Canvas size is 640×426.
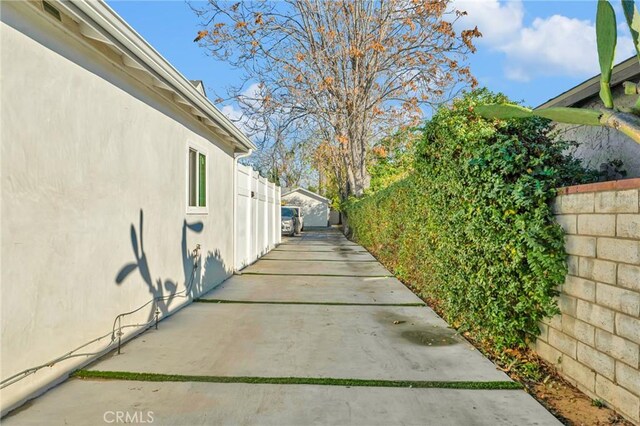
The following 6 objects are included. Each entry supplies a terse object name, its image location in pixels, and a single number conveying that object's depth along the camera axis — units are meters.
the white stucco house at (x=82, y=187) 3.06
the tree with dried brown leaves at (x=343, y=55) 16.89
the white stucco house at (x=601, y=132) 4.48
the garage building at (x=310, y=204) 42.47
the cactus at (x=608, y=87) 3.36
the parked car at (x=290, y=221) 26.78
